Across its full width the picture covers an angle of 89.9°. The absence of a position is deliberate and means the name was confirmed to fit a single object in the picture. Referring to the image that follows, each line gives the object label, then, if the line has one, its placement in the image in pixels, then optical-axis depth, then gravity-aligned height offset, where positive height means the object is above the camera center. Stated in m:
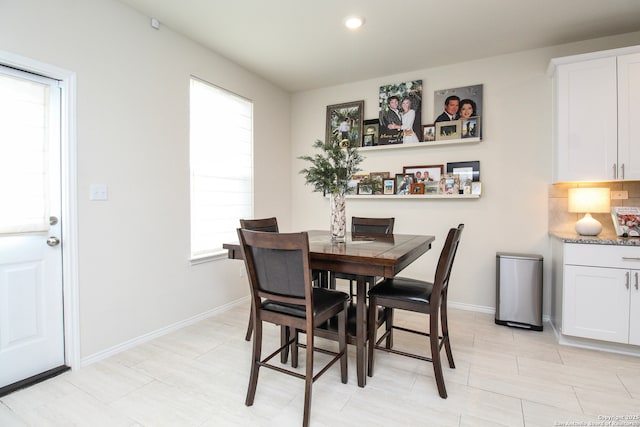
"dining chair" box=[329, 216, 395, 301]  2.99 -0.15
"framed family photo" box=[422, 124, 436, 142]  3.65 +0.90
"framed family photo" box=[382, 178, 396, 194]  3.89 +0.30
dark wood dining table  1.75 -0.27
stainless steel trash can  2.96 -0.75
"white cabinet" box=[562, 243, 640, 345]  2.43 -0.64
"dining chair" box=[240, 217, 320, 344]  2.72 -0.14
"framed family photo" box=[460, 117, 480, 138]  3.44 +0.91
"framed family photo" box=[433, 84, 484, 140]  3.46 +1.12
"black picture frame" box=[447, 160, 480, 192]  3.49 +0.44
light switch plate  2.35 +0.13
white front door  1.99 -0.12
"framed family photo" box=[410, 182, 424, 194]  3.73 +0.27
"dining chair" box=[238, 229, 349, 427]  1.65 -0.45
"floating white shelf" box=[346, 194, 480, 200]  3.46 +0.17
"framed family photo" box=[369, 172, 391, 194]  3.95 +0.42
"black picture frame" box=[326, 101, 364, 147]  4.09 +1.14
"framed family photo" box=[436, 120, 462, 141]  3.54 +0.91
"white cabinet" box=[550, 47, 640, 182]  2.63 +0.82
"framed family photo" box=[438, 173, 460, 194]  3.55 +0.30
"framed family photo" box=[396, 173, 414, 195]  3.81 +0.34
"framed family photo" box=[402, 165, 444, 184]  3.67 +0.45
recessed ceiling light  2.71 +1.62
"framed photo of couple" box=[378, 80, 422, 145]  3.73 +1.17
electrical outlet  2.92 +0.15
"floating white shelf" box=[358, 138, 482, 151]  3.44 +0.76
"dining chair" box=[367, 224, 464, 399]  1.93 -0.57
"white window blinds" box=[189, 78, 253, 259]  3.22 +0.50
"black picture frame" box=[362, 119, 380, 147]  3.99 +0.99
